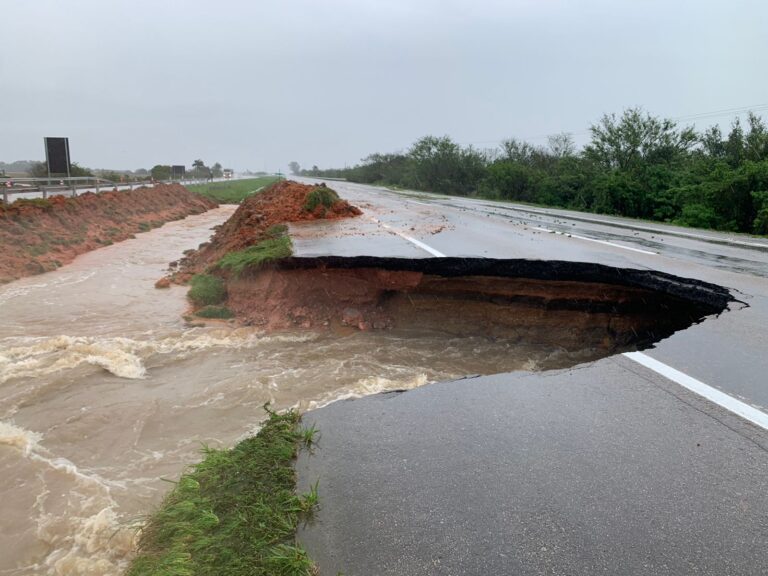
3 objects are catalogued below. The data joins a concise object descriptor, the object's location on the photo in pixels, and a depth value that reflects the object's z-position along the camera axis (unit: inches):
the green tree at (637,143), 1148.5
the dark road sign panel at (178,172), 2155.5
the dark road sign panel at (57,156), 939.3
